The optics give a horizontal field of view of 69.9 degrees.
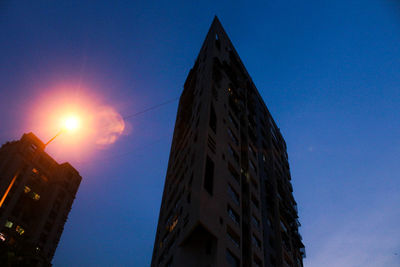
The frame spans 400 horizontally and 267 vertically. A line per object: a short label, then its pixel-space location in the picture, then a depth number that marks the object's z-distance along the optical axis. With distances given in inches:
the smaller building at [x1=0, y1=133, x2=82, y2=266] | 2514.8
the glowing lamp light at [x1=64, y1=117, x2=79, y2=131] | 901.3
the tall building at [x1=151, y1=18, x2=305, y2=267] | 1165.1
